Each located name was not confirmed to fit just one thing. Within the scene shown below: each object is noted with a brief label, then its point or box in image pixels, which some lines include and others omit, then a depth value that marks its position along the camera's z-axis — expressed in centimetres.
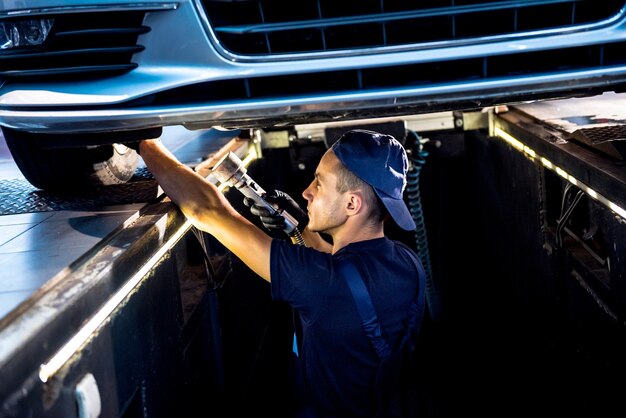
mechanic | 193
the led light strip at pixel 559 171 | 202
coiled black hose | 380
